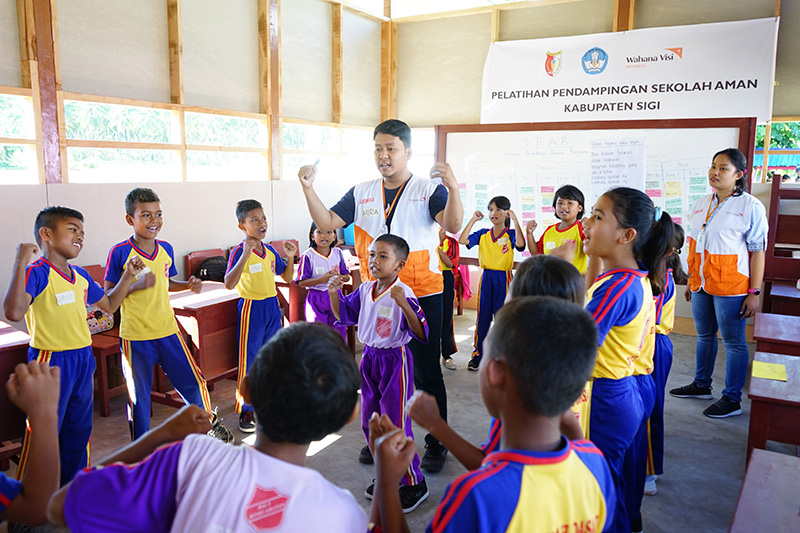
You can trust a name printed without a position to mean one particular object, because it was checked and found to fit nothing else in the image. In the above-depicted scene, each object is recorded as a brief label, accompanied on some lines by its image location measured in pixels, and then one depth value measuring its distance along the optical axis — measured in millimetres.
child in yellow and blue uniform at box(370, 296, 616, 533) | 968
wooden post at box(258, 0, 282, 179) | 6598
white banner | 6160
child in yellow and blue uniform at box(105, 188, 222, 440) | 2959
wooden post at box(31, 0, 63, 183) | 4523
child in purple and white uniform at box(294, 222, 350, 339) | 4168
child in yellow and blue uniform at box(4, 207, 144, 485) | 2498
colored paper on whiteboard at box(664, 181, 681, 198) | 5373
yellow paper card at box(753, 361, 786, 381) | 2281
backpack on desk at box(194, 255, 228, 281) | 5578
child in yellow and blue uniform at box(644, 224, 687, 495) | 2736
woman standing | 3713
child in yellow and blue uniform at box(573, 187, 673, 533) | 1811
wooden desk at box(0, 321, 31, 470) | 2812
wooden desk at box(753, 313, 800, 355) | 2801
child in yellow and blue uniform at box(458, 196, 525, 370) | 4707
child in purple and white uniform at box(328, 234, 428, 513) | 2598
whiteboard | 5289
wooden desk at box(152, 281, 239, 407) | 3826
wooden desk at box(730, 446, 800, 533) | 1362
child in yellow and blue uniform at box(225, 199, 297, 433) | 3590
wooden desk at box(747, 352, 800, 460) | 2078
